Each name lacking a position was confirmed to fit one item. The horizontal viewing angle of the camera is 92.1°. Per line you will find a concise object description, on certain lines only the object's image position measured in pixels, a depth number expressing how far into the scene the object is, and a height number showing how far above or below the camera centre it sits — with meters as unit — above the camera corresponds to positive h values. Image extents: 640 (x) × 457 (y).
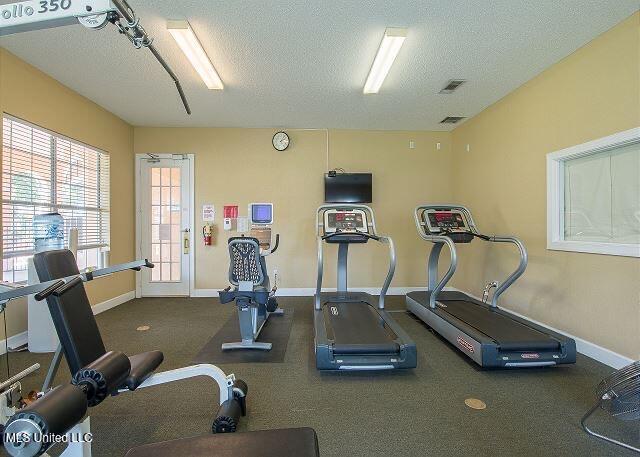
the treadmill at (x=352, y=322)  2.61 -1.01
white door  5.32 +0.17
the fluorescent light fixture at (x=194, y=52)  2.66 +1.72
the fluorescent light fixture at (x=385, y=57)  2.74 +1.71
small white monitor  5.39 +0.25
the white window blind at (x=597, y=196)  2.63 +0.31
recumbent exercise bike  3.09 -0.62
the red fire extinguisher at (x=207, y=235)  5.27 -0.14
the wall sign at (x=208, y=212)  5.34 +0.26
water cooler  3.05 -0.98
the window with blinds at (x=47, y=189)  3.14 +0.44
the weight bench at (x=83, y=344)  1.42 -0.58
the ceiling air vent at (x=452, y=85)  3.70 +1.77
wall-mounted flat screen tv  5.32 +0.68
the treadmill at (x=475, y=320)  2.63 -0.98
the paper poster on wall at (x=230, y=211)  5.34 +0.27
